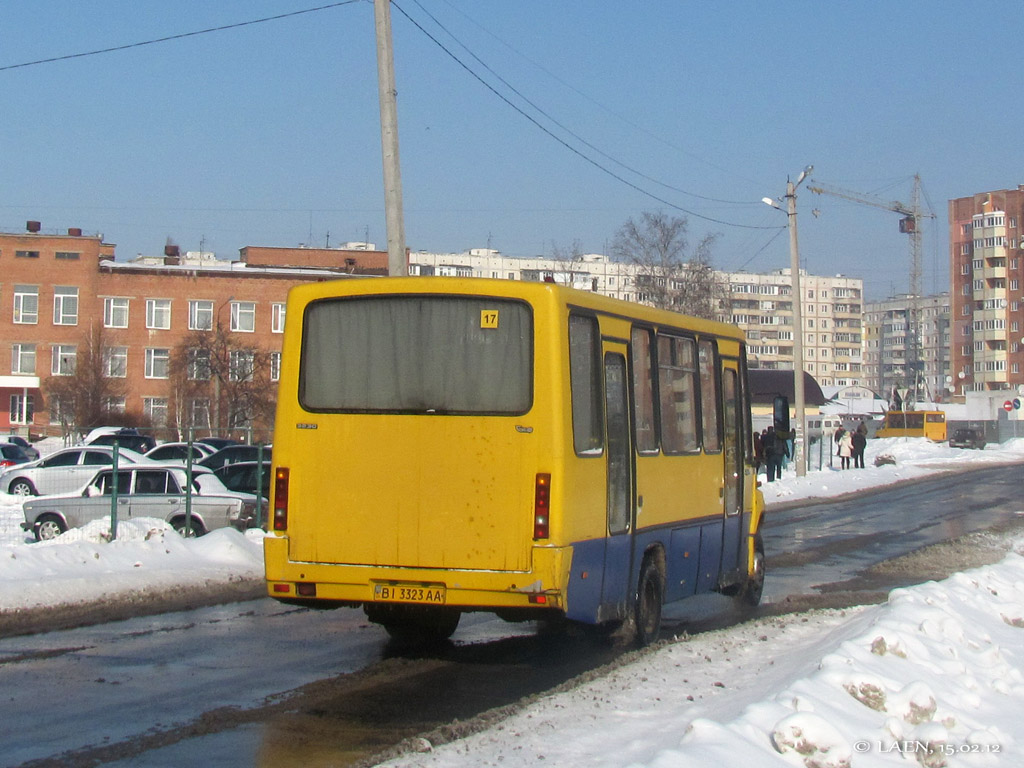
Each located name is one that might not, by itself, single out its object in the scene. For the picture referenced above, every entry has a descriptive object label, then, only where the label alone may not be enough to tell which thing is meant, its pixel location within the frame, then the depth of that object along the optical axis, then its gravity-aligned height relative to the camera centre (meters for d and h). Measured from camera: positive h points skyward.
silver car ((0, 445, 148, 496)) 23.14 -0.97
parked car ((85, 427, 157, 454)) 40.45 -0.51
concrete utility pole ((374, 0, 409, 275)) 17.59 +3.59
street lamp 39.50 +3.65
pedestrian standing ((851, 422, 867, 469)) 49.12 -0.84
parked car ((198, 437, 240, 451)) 40.47 -0.56
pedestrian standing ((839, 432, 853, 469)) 48.62 -0.98
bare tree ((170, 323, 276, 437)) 69.75 +2.43
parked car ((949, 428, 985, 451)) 78.31 -0.91
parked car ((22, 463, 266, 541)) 18.81 -1.19
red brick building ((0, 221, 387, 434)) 74.00 +6.84
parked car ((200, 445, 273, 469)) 30.91 -0.79
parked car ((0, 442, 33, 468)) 40.22 -0.93
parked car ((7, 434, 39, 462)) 42.72 -0.74
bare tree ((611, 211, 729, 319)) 66.62 +7.77
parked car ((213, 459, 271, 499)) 22.20 -0.91
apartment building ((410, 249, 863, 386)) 186.75 +16.19
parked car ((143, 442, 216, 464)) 36.03 -0.77
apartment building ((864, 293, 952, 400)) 170.77 +5.87
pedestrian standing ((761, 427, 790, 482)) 35.91 -0.97
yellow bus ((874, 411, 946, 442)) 81.06 -0.02
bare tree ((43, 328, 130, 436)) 66.56 +1.83
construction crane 137.00 +22.28
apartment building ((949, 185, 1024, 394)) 134.88 +14.86
